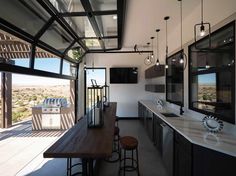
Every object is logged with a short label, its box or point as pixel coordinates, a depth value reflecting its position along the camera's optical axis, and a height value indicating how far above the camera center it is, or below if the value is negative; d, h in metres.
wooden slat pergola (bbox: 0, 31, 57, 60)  2.58 +0.65
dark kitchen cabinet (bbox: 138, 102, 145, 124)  6.84 -0.88
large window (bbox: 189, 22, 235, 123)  2.55 +0.22
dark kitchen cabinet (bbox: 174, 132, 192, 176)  2.36 -0.97
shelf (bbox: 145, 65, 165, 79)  5.91 +0.61
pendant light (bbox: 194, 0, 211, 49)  3.45 +1.14
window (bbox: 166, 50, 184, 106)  4.52 +0.23
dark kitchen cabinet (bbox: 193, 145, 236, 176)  1.85 -0.82
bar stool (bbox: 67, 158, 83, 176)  3.25 -1.49
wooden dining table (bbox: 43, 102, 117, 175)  1.92 -0.67
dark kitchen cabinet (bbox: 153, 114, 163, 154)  3.94 -1.01
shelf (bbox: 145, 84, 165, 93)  6.14 +0.02
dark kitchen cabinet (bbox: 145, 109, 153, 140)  4.97 -0.98
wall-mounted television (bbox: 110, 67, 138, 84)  8.20 +0.62
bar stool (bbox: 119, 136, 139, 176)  3.06 -0.96
